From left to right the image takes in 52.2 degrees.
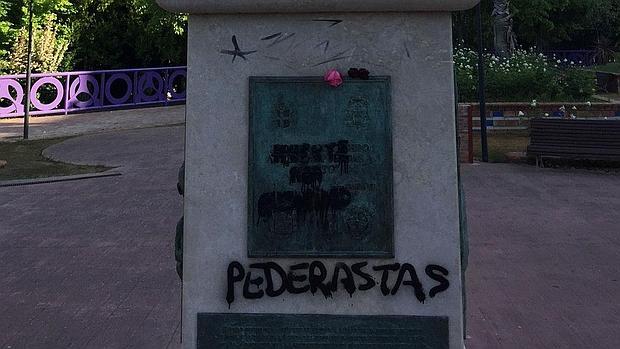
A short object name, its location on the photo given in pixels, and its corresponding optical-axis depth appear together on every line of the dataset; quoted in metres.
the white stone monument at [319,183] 3.03
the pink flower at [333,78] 3.03
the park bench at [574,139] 12.13
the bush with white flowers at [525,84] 18.64
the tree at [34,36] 22.06
